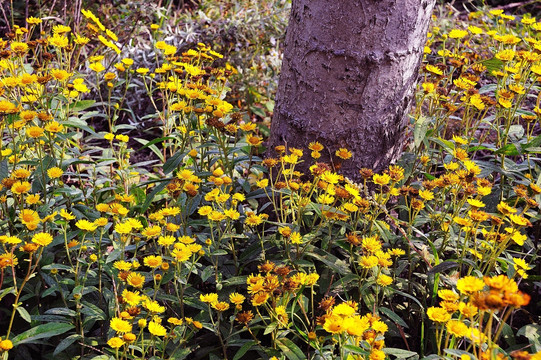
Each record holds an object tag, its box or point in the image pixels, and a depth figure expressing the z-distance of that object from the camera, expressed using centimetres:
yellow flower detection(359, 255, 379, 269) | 163
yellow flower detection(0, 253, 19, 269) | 147
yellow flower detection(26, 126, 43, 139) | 190
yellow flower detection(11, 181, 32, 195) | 175
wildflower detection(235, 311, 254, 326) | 155
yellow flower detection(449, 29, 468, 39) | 246
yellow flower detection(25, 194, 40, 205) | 186
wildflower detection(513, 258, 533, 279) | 153
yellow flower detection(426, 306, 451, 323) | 139
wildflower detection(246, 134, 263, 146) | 205
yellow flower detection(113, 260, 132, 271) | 163
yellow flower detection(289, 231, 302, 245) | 177
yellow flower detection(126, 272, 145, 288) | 159
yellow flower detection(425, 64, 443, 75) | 225
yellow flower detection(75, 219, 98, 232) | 167
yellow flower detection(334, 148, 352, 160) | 209
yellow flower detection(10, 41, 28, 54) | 216
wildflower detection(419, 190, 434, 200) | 192
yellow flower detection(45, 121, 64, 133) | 200
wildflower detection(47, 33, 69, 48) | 221
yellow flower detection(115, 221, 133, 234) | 168
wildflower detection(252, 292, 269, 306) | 148
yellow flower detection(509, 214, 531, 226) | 161
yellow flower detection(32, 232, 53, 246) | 161
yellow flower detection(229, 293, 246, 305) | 162
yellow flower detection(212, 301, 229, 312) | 159
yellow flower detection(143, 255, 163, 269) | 160
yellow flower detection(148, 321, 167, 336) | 144
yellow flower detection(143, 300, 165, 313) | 149
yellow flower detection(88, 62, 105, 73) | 227
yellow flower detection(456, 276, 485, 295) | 126
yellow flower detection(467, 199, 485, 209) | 171
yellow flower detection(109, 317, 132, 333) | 139
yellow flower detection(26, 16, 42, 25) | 238
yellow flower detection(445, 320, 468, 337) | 134
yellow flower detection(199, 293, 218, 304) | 158
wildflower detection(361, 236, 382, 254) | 170
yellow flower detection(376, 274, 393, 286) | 167
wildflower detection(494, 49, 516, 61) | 224
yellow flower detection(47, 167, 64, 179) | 196
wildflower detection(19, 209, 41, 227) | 173
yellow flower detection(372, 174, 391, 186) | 188
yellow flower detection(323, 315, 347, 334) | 133
